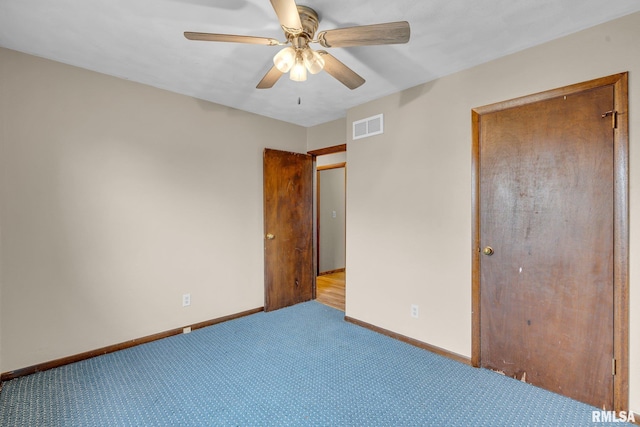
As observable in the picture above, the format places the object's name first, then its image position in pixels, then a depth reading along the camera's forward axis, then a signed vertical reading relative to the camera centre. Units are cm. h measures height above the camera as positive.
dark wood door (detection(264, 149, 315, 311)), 374 -25
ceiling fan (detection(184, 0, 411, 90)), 144 +90
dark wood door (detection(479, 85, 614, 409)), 188 -24
